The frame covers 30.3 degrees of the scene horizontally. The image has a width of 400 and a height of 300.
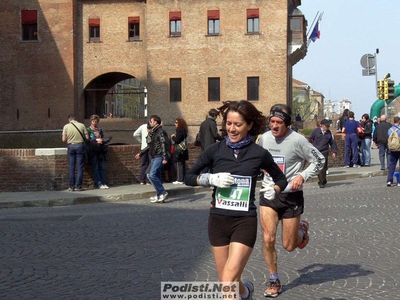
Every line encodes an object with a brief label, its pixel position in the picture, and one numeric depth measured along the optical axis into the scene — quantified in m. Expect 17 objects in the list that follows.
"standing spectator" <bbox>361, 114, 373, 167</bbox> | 26.50
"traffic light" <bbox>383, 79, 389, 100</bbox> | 34.00
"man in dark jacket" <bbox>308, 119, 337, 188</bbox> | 18.83
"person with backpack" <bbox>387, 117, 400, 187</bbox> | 18.73
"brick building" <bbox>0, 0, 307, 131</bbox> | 50.94
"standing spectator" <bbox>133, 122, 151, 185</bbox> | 18.47
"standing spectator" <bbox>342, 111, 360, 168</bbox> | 25.62
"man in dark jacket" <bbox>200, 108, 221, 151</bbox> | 18.20
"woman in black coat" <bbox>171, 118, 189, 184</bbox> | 19.70
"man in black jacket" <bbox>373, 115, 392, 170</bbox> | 22.89
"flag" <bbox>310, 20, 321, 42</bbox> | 55.06
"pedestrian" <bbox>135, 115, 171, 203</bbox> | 15.72
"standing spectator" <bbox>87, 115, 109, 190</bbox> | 18.33
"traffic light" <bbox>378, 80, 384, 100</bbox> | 34.25
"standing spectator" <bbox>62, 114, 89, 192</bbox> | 17.80
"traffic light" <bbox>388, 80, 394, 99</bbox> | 34.26
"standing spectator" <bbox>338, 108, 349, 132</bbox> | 27.41
